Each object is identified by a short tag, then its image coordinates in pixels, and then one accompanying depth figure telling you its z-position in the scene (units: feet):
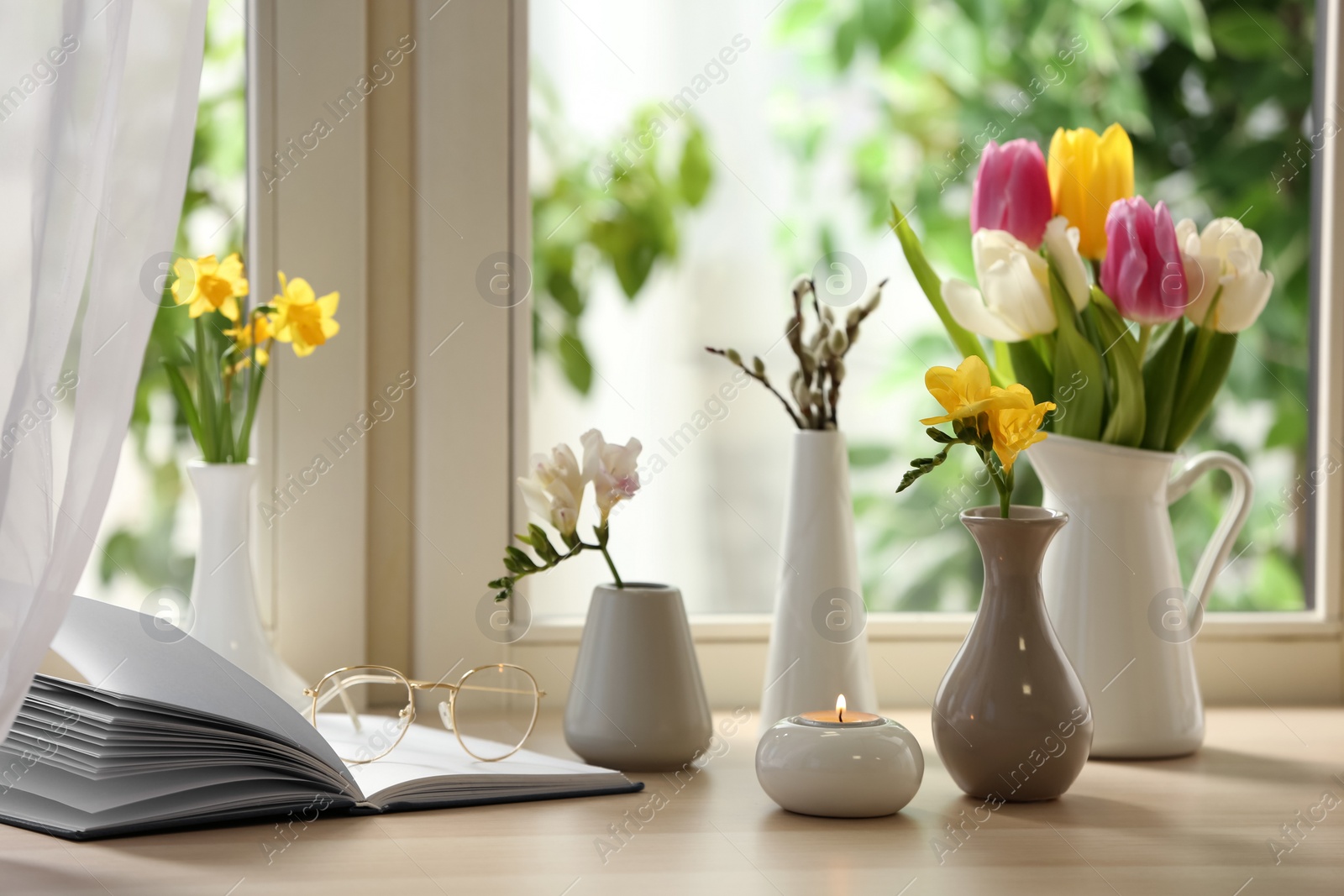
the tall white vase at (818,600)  6.40
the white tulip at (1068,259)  6.36
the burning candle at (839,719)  6.01
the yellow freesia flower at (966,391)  5.98
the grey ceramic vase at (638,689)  6.24
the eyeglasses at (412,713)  6.25
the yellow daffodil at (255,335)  6.58
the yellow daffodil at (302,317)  6.56
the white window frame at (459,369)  6.81
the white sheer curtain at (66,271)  5.73
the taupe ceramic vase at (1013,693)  6.03
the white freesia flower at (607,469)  6.32
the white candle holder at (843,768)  5.94
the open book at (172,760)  5.83
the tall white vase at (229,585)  6.48
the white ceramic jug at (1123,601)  6.37
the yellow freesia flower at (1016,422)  5.97
